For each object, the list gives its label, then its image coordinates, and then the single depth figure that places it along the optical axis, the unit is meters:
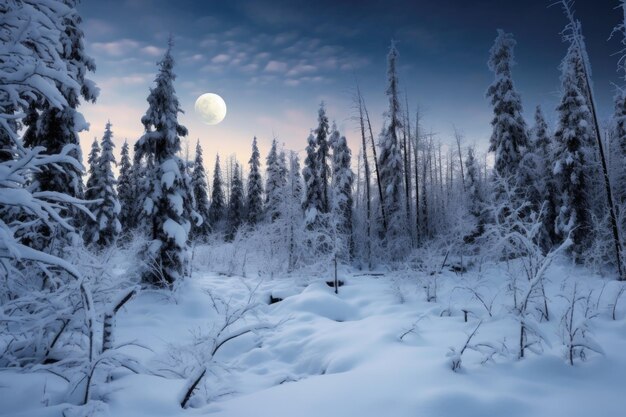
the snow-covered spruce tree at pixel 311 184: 26.47
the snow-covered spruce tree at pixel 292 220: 21.91
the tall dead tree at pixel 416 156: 25.36
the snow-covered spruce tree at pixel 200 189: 42.44
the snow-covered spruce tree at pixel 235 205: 45.72
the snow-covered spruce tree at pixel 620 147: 19.43
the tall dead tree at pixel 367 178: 24.11
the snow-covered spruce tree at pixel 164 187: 14.05
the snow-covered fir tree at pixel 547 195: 21.69
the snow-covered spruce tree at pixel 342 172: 27.84
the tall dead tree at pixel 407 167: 26.17
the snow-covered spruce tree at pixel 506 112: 20.83
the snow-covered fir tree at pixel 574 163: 19.44
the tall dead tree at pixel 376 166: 23.83
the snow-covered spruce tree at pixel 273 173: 37.21
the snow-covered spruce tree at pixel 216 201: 47.66
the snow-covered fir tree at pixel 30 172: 3.54
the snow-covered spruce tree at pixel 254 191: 42.00
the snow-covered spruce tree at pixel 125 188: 37.91
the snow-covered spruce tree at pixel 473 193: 27.34
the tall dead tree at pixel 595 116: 13.86
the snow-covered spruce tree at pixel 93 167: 26.71
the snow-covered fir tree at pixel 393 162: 24.61
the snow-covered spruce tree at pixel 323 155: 26.64
